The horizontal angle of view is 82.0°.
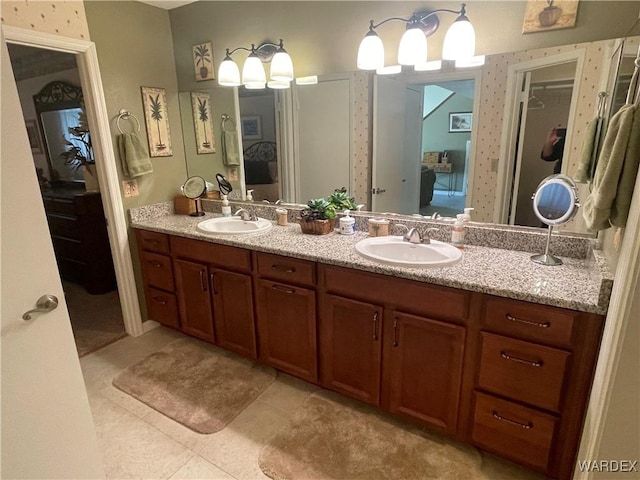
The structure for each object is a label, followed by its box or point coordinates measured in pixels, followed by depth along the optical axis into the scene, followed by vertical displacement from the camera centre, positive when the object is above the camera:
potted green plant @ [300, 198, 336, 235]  2.18 -0.44
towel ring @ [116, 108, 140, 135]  2.49 +0.20
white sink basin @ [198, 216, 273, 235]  2.43 -0.52
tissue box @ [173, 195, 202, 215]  2.82 -0.45
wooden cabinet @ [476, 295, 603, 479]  1.33 -0.91
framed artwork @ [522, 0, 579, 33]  1.57 +0.52
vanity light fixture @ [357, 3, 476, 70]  1.73 +0.47
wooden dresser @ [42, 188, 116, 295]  3.40 -0.83
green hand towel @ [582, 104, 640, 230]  1.13 -0.10
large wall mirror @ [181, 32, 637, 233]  1.67 +0.05
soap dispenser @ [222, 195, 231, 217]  2.71 -0.45
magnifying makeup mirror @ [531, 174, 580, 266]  1.57 -0.28
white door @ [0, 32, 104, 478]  1.08 -0.61
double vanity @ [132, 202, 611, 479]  1.38 -0.82
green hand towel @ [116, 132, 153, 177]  2.50 -0.05
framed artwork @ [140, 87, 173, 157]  2.65 +0.18
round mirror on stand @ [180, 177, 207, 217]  2.82 -0.33
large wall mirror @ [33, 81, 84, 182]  3.73 +0.29
